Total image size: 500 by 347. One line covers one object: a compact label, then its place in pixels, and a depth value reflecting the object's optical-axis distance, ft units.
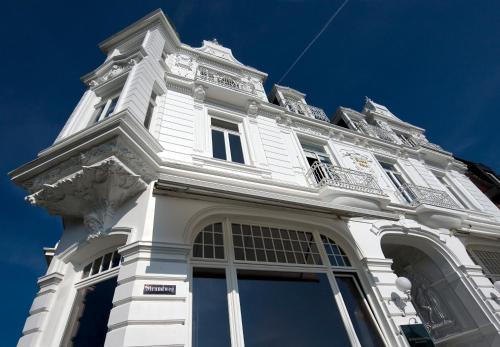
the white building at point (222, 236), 13.74
